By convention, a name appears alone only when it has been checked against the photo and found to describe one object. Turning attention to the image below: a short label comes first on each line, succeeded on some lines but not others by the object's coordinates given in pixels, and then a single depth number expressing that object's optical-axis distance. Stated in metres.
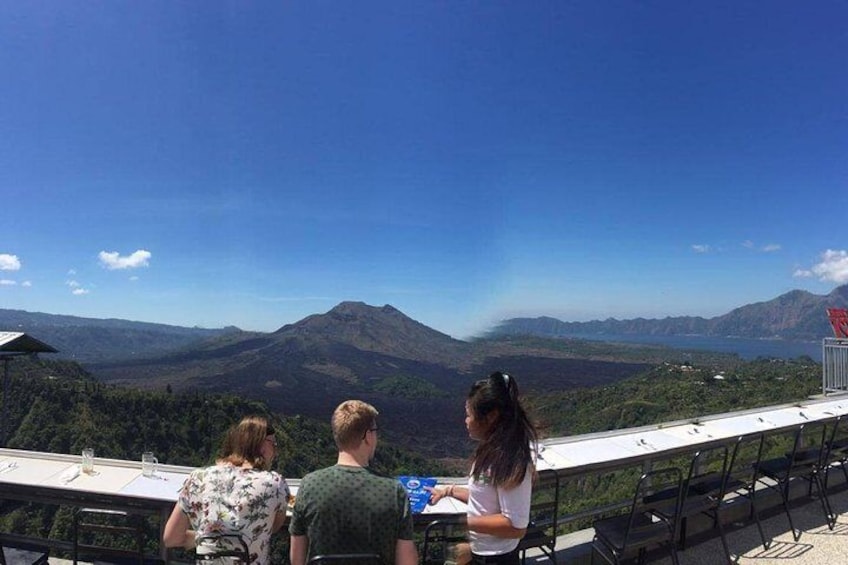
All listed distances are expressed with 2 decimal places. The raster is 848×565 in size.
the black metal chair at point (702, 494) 3.01
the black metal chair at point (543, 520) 2.44
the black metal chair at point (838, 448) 3.90
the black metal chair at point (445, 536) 2.19
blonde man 1.73
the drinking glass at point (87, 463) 2.81
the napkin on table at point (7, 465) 2.87
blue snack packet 2.26
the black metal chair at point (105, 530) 2.19
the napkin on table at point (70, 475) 2.69
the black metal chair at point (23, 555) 2.40
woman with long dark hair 1.86
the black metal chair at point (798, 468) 3.68
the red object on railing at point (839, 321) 10.20
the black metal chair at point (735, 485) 3.23
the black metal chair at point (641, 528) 2.64
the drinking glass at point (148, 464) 2.78
